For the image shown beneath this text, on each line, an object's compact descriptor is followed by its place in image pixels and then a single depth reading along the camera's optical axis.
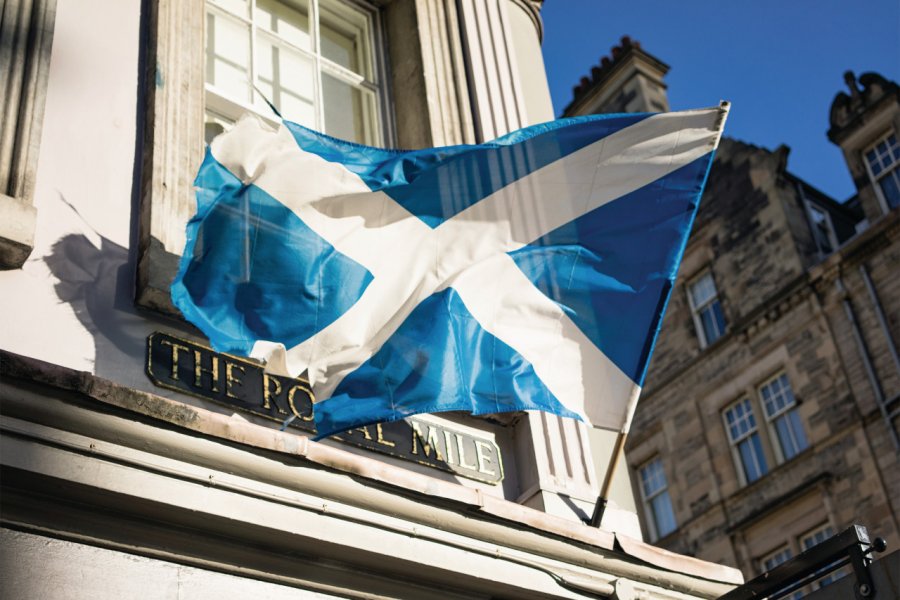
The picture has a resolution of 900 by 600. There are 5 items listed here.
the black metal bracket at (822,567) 4.98
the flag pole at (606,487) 6.38
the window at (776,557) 23.29
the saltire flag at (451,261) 5.78
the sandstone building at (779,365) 23.23
